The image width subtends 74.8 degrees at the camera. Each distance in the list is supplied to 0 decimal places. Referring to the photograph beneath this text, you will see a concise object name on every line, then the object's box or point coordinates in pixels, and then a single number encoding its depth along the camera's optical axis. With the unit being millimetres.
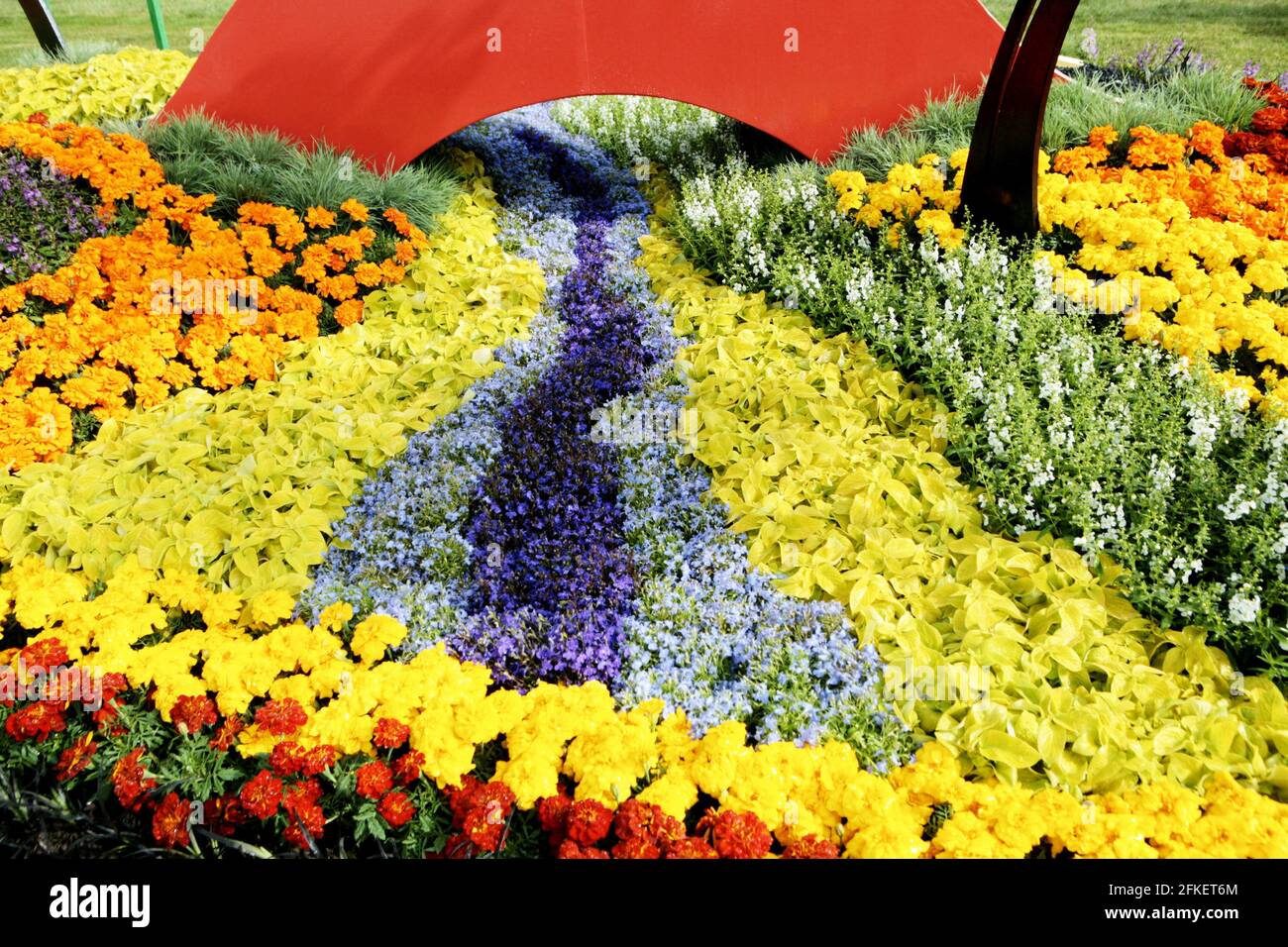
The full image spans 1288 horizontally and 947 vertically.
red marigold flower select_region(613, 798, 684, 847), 1866
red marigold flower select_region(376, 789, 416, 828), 2012
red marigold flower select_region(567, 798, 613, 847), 1870
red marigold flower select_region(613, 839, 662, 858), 1831
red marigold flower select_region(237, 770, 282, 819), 1943
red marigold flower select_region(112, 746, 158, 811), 2012
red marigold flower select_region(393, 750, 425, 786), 2080
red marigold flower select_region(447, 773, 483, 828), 2027
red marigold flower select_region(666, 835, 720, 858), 1815
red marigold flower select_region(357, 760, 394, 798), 1987
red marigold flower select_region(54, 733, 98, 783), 2070
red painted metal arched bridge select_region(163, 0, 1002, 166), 5441
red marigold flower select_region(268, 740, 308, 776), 2057
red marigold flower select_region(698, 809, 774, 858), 1821
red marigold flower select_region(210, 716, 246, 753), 2207
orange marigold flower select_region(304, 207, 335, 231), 4789
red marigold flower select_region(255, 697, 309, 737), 2141
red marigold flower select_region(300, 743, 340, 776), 2064
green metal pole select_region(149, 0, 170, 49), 9602
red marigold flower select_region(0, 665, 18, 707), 2396
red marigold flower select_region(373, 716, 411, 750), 2109
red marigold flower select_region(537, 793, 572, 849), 1989
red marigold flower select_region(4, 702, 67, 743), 2156
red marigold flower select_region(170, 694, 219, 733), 2176
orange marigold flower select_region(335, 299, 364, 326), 4605
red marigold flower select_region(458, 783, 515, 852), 1895
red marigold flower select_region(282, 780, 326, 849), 1945
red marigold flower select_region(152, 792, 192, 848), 1907
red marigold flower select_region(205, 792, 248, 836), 2051
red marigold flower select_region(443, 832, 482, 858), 1936
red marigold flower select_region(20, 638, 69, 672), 2363
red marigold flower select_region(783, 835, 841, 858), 1833
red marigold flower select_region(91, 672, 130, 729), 2252
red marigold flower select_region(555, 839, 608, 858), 1846
